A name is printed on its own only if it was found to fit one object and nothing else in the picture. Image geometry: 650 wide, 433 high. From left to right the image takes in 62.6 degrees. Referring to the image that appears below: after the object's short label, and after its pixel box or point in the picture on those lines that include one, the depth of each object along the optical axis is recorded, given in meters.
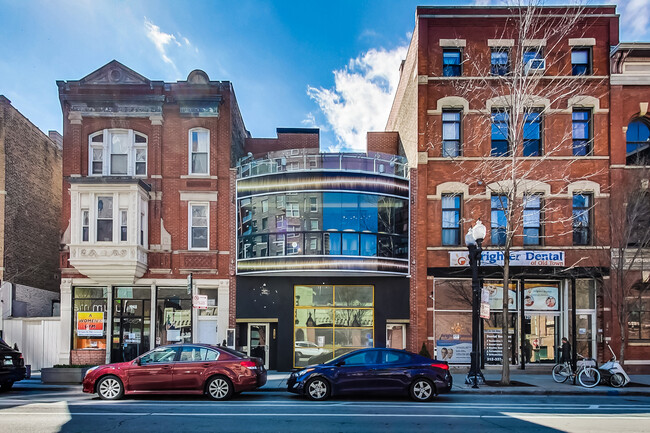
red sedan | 13.42
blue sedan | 13.45
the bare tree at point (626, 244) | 18.06
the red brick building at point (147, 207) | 20.70
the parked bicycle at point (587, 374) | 16.16
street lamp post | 16.07
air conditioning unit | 20.45
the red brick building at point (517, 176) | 20.52
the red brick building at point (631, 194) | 18.61
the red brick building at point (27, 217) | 21.83
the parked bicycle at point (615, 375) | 16.22
